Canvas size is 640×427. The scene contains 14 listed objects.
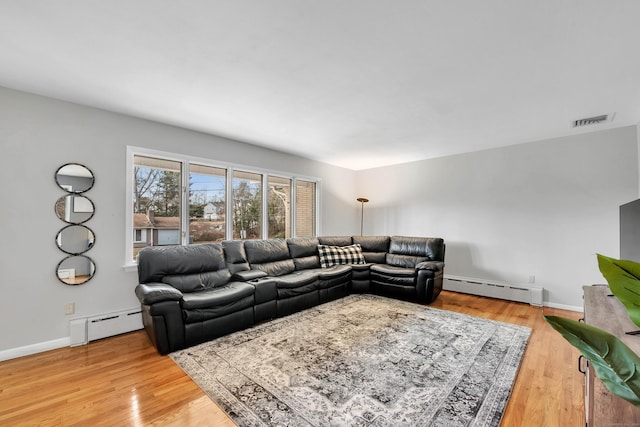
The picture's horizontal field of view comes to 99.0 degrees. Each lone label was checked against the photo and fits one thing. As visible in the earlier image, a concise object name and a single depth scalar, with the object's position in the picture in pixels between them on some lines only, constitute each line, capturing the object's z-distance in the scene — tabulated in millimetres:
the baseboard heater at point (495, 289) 3990
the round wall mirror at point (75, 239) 2781
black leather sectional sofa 2633
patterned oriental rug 1754
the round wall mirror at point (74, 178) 2781
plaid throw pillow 4699
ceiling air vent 3137
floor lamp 6304
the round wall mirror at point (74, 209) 2777
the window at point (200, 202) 3346
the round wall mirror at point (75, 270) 2770
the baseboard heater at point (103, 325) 2768
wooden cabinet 1171
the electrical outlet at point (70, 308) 2770
